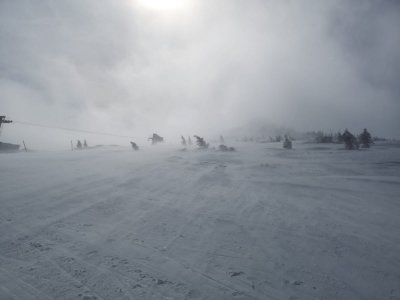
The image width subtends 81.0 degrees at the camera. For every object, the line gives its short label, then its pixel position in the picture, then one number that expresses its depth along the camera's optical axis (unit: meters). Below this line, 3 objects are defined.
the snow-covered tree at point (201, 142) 26.17
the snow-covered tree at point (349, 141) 21.14
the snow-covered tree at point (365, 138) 22.86
